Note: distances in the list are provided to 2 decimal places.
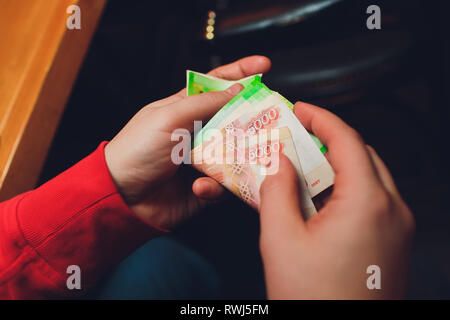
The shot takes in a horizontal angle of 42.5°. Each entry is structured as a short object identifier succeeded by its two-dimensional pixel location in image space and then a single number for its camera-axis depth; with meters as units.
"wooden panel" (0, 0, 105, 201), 0.45
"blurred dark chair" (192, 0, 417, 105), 0.44
